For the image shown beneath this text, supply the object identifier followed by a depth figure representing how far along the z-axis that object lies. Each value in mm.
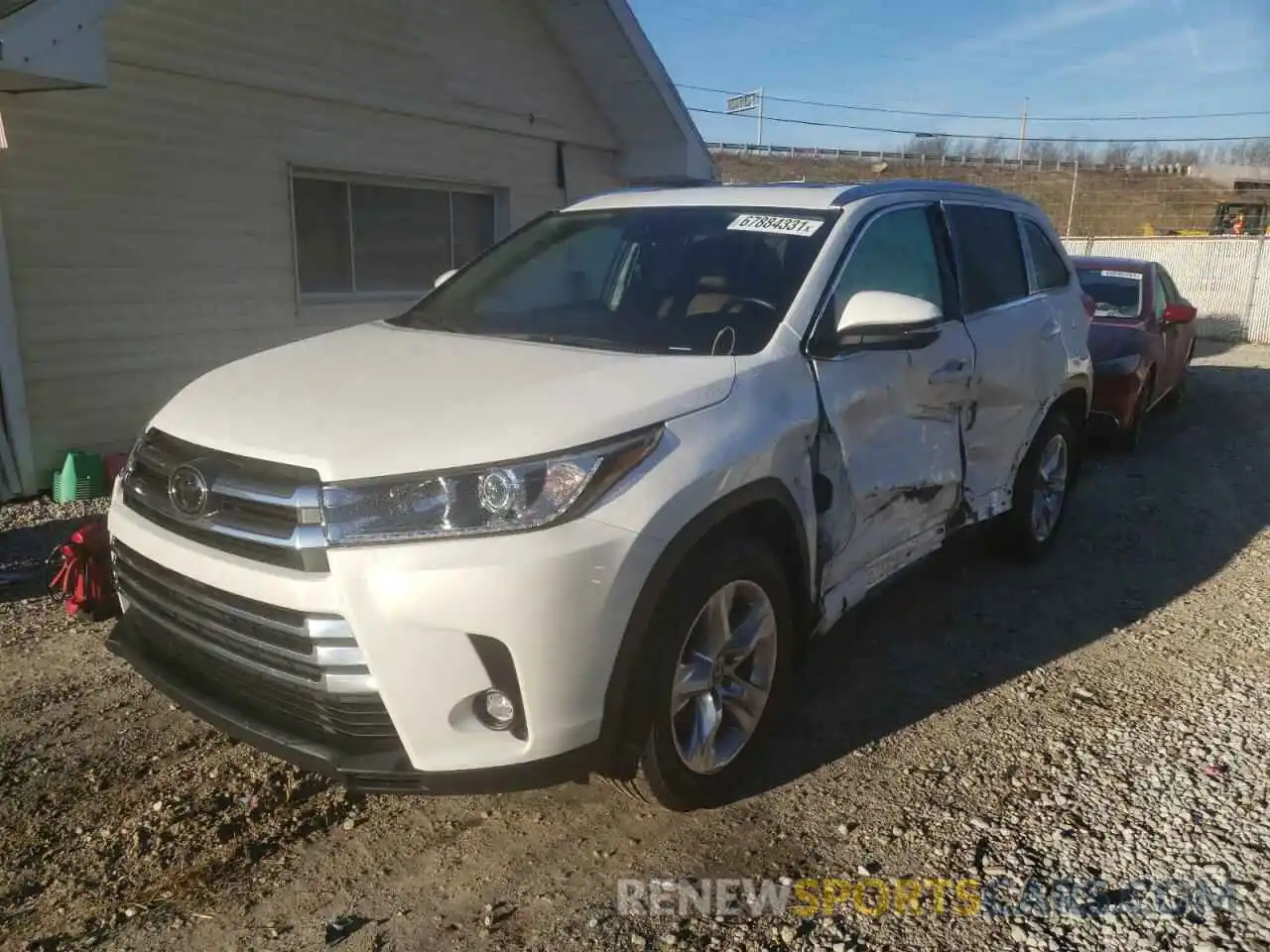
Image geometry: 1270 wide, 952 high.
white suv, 2381
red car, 8242
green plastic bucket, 6293
